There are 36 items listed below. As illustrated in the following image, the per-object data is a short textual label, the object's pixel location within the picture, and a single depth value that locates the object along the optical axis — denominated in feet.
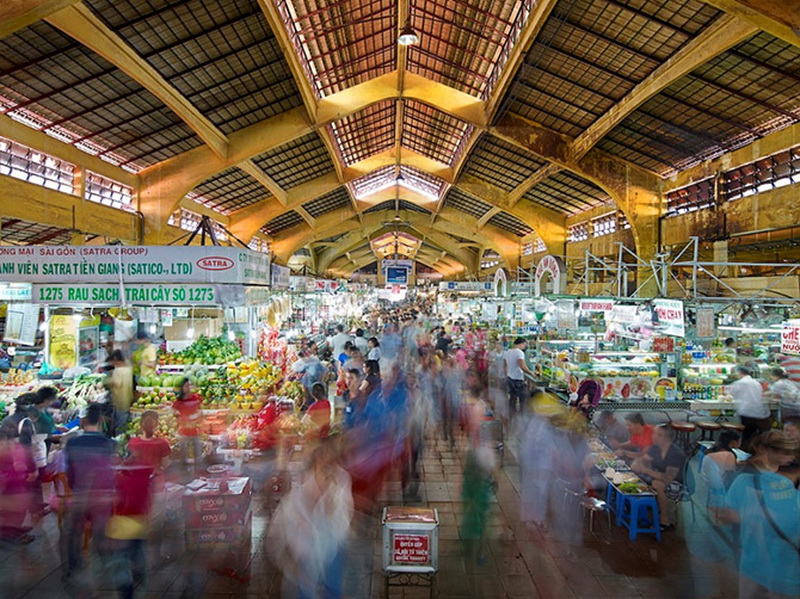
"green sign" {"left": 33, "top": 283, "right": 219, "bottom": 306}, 15.66
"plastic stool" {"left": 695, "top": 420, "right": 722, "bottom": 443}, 23.11
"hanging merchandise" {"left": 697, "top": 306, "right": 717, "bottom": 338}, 23.72
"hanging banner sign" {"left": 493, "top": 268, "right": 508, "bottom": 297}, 38.70
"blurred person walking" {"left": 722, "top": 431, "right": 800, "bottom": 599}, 9.20
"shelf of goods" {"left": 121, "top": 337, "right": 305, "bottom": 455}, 20.77
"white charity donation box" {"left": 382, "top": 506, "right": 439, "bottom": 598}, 11.53
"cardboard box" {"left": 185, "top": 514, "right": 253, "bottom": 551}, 13.78
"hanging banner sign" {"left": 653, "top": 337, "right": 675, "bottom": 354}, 26.27
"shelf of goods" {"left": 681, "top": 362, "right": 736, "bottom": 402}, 26.84
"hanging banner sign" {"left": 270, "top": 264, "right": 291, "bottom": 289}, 21.44
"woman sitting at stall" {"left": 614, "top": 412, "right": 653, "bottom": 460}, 17.60
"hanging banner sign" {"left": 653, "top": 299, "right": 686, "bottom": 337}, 22.29
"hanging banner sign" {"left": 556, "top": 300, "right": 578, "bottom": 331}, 29.78
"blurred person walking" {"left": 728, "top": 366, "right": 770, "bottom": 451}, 21.34
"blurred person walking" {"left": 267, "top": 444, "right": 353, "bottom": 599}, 9.83
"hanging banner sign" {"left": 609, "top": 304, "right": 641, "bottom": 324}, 27.16
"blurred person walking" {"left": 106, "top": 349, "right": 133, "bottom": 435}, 21.07
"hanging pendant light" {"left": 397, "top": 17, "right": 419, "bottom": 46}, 28.58
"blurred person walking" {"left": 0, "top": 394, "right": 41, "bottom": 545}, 13.43
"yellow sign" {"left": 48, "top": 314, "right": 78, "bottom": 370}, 23.94
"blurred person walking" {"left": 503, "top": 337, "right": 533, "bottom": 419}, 29.99
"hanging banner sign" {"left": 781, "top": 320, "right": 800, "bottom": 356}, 22.30
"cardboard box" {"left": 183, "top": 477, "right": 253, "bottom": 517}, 13.69
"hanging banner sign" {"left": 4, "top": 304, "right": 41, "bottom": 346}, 19.49
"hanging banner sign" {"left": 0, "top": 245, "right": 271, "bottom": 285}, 15.33
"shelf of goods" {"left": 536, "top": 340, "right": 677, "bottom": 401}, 26.09
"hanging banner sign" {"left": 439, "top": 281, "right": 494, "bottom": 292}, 62.69
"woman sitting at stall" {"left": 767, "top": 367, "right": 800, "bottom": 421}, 22.18
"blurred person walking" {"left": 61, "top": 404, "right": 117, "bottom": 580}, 11.18
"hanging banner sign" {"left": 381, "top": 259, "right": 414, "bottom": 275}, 76.69
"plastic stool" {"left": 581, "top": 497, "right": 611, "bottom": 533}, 15.90
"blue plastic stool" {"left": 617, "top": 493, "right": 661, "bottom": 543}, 15.39
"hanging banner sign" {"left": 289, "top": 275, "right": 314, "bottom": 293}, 39.04
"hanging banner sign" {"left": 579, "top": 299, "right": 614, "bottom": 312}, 27.81
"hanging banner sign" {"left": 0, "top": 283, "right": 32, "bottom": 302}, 16.16
